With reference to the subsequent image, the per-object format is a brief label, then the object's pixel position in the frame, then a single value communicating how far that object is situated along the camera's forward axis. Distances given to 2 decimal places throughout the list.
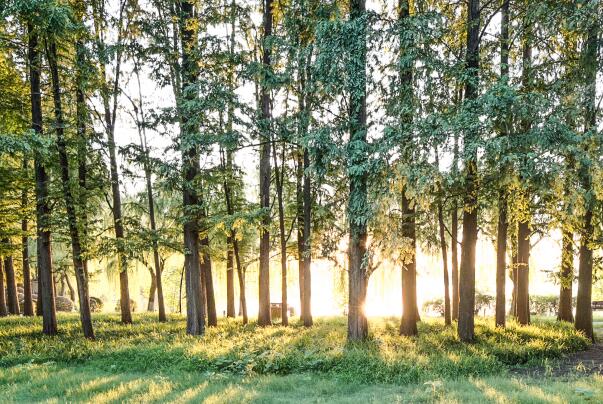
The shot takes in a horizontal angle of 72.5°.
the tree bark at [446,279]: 14.51
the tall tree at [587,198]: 8.59
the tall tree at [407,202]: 9.62
